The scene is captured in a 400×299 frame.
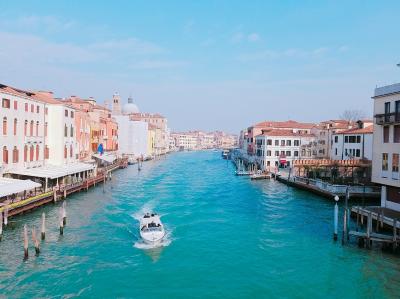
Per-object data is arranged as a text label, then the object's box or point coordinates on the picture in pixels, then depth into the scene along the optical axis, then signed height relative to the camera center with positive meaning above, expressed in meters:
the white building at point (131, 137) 105.19 +2.09
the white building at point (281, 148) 68.19 +0.00
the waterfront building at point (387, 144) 27.39 +0.41
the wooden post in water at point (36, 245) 21.11 -5.32
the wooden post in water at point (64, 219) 27.69 -5.25
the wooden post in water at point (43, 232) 23.61 -5.21
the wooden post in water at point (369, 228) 22.25 -4.27
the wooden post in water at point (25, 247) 20.05 -5.19
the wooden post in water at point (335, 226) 24.47 -4.64
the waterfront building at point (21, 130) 34.34 +1.11
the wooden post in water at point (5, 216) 25.45 -4.61
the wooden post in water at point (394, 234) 21.59 -4.43
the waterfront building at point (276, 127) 82.75 +4.26
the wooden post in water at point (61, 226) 25.47 -5.20
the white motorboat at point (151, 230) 23.62 -5.02
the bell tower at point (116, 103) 124.66 +12.51
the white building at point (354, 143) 50.41 +0.79
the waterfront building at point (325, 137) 66.70 +1.94
